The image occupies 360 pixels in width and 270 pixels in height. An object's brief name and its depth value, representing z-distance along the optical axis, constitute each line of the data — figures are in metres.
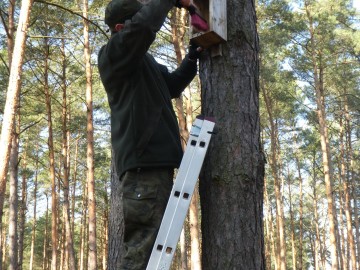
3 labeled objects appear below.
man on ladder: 2.06
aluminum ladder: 1.87
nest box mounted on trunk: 2.26
